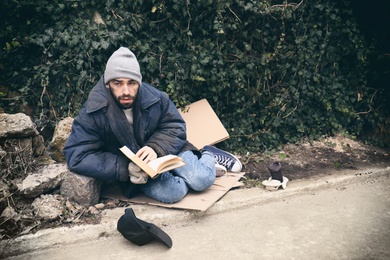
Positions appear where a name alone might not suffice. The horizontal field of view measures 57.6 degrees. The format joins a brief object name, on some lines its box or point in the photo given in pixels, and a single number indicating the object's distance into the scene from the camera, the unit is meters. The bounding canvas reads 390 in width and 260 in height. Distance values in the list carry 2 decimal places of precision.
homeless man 3.29
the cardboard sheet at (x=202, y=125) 4.56
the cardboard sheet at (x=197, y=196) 3.46
